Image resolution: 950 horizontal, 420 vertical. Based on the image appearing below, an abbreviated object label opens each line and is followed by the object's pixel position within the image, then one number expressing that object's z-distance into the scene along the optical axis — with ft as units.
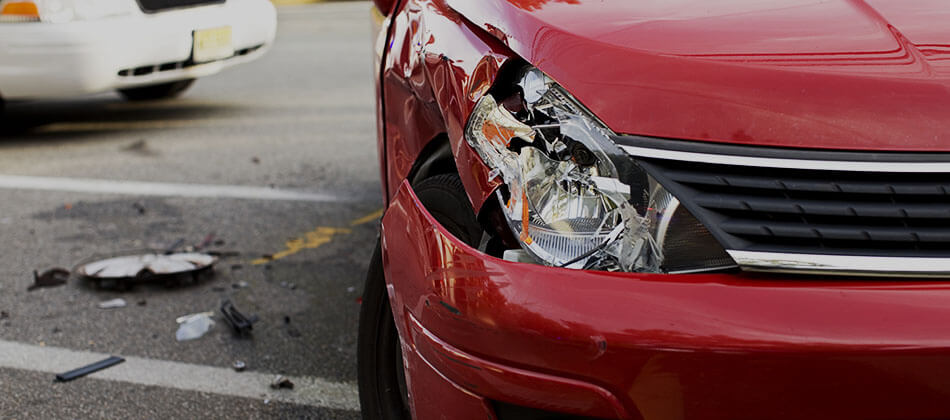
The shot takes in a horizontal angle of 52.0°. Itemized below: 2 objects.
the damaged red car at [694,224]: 4.61
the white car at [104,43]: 20.22
